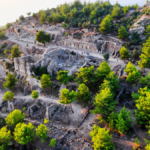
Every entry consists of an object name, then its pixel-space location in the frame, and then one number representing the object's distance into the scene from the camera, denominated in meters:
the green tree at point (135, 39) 58.06
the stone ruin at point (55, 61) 46.59
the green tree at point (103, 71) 39.66
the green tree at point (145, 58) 43.42
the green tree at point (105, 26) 66.19
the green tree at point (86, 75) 38.94
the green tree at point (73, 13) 83.46
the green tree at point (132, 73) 38.28
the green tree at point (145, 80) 38.08
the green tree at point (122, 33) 61.22
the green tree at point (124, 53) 50.06
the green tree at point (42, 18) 84.06
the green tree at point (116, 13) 77.31
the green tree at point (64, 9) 90.50
